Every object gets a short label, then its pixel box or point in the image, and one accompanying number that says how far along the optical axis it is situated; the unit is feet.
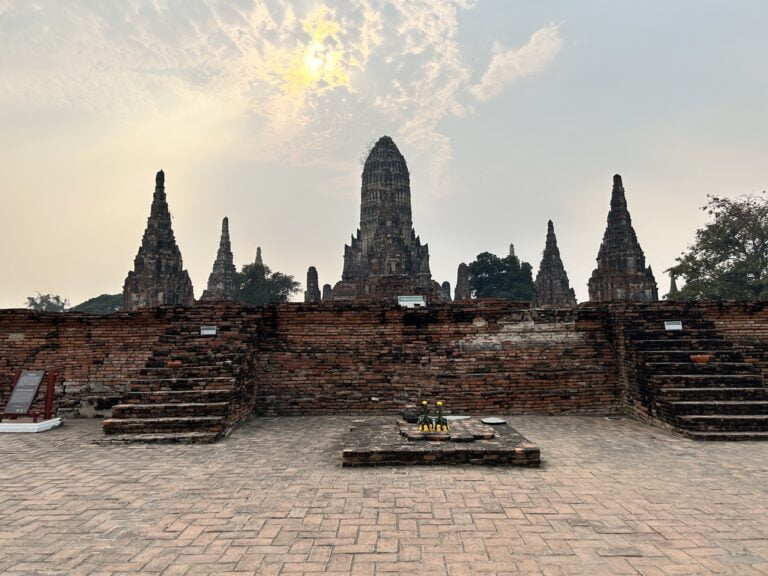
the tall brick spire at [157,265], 101.45
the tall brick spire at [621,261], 101.30
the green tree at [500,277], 171.53
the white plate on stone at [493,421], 23.93
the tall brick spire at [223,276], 159.74
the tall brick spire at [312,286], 155.12
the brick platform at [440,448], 18.16
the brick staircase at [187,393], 22.76
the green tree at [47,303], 268.82
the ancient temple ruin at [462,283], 164.45
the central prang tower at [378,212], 166.40
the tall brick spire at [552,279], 143.02
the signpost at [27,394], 25.72
